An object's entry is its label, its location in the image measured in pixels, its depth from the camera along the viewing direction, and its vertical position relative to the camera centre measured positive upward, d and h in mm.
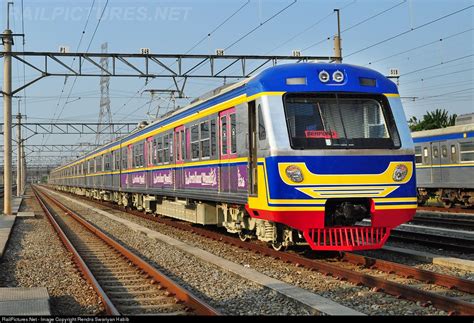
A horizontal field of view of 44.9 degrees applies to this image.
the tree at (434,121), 51600 +4833
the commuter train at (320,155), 8609 +333
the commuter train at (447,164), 20594 +321
